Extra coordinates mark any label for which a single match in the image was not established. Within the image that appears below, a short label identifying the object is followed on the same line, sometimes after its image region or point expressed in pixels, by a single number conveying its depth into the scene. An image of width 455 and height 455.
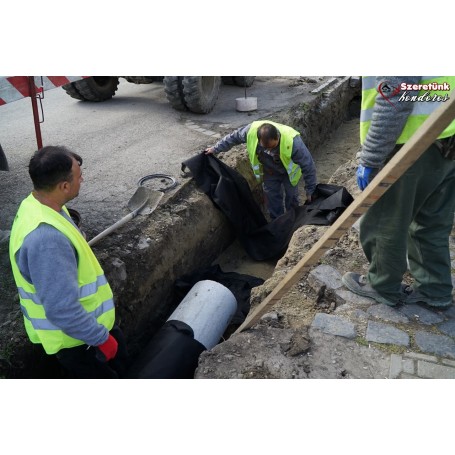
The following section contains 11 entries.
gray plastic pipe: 3.91
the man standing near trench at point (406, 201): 2.71
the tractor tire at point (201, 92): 7.28
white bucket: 7.88
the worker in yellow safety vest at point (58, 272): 2.33
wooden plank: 2.22
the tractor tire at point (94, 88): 7.96
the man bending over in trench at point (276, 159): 5.13
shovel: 4.97
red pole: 4.34
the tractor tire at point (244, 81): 9.45
